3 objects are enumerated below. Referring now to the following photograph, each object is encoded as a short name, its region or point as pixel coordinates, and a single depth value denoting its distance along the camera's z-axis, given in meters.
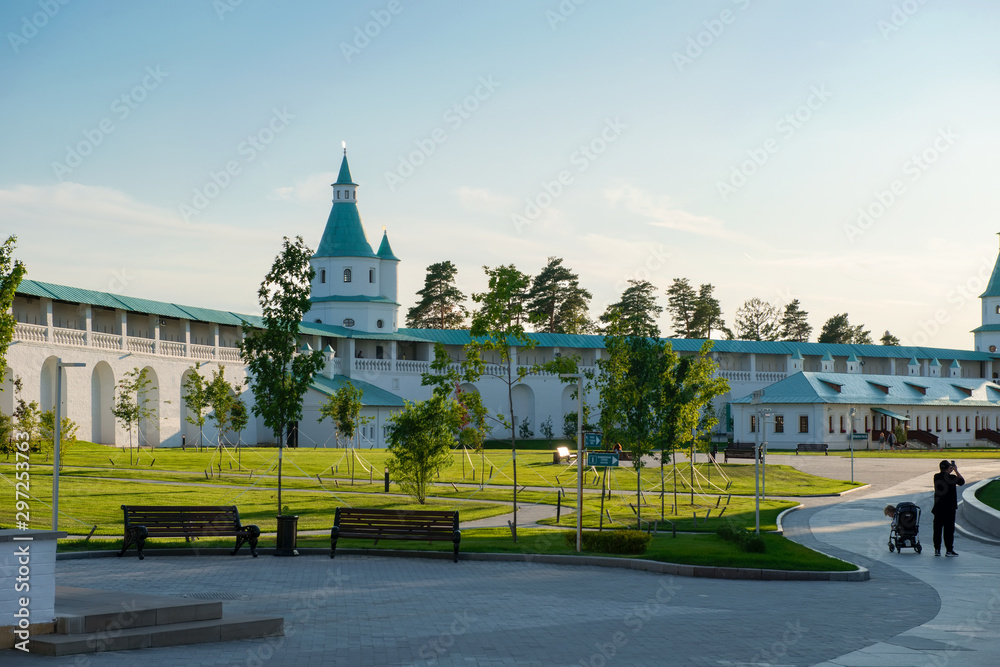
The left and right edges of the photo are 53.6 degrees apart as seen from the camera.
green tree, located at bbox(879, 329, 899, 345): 129.62
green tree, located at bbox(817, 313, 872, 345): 116.94
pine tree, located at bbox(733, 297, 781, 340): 111.69
